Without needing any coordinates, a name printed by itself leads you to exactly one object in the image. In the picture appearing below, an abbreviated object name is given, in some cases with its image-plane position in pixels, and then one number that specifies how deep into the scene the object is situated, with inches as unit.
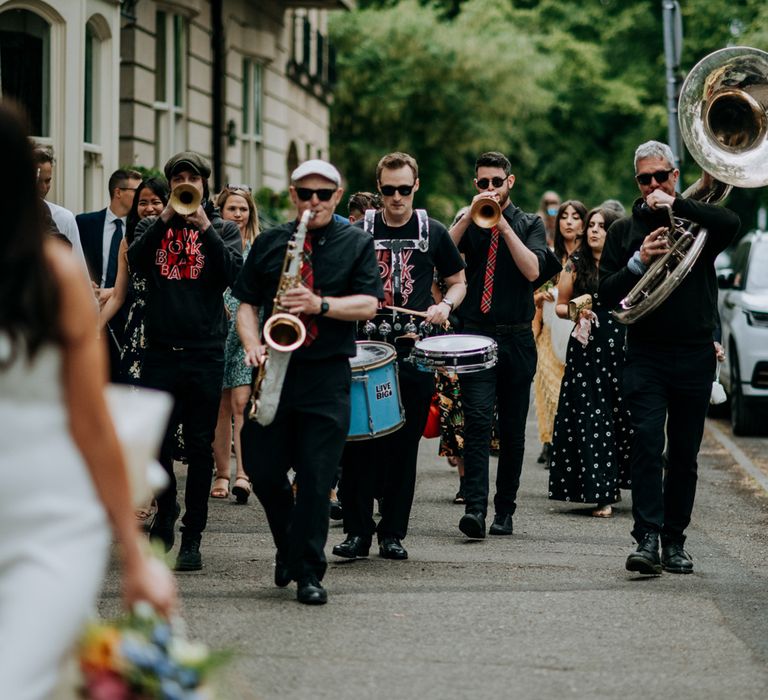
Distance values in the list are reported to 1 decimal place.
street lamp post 847.7
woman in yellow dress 459.8
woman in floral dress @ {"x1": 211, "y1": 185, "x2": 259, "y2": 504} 405.7
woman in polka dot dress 402.3
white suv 584.7
